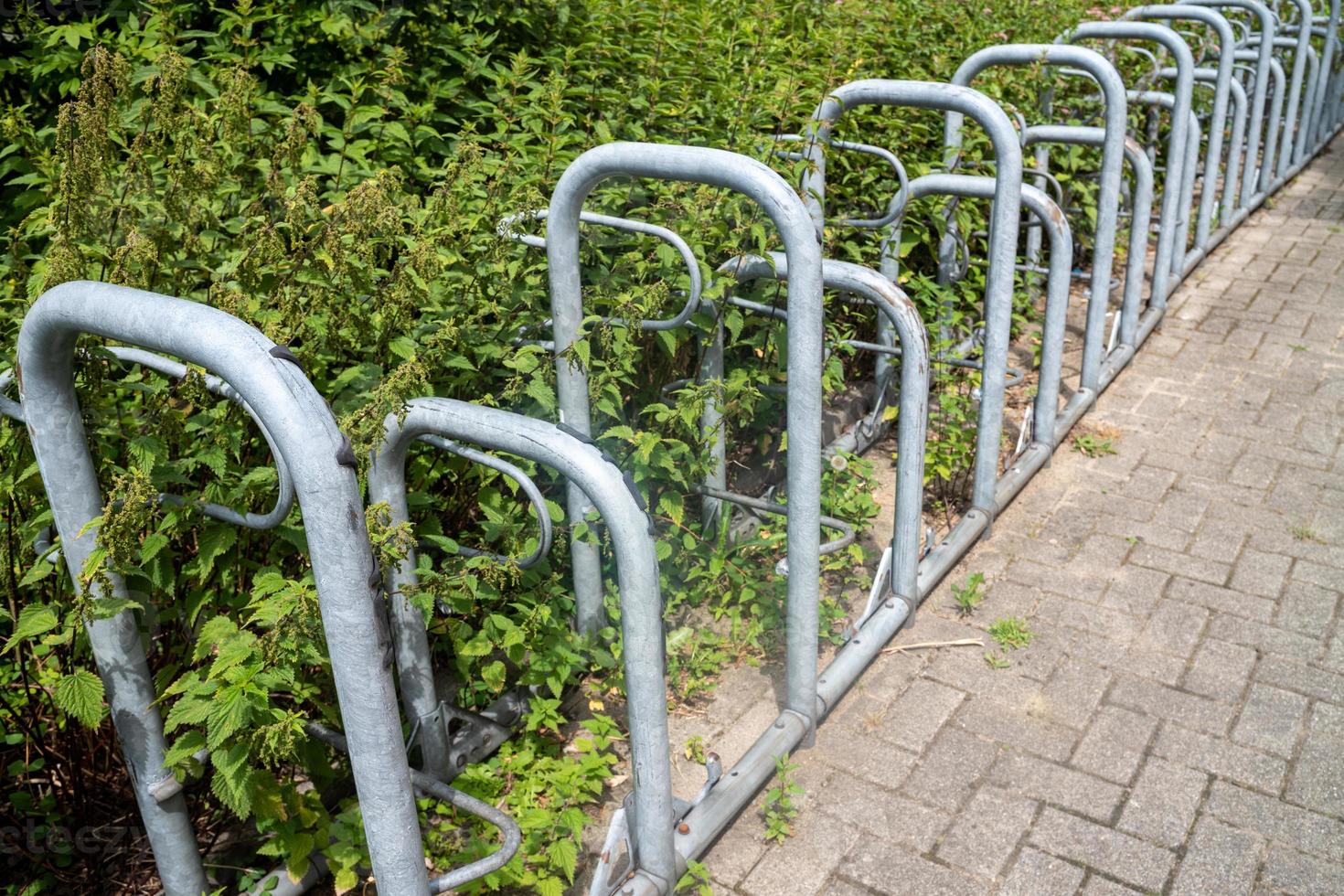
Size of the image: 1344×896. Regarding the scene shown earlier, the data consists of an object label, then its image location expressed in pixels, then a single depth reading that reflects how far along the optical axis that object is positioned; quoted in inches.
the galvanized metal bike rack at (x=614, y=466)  68.8
